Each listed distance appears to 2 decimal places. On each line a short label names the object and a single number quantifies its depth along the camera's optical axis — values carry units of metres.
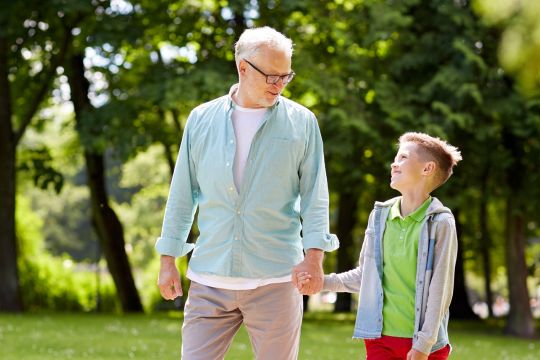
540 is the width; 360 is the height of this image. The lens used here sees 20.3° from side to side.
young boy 6.45
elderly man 6.30
